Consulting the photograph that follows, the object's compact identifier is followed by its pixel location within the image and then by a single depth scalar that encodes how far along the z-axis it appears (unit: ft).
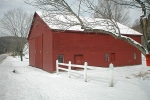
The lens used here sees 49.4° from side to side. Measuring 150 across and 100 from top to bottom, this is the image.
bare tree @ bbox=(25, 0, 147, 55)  27.99
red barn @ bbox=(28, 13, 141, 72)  52.34
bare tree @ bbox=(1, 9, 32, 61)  127.95
